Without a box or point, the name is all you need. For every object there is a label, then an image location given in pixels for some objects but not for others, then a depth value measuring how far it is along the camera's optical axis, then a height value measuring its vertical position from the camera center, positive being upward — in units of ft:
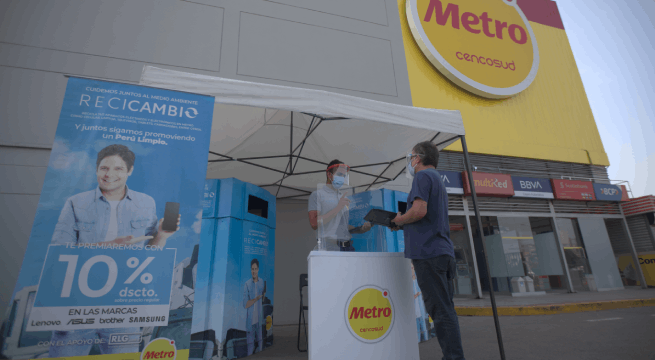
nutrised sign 29.94 +8.11
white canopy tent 8.69 +5.92
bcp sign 35.55 +8.26
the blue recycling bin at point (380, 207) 11.77 +2.11
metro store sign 31.99 +24.82
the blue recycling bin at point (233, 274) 11.01 +0.08
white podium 6.93 -0.85
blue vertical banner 5.25 +0.94
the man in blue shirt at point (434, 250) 7.13 +0.47
